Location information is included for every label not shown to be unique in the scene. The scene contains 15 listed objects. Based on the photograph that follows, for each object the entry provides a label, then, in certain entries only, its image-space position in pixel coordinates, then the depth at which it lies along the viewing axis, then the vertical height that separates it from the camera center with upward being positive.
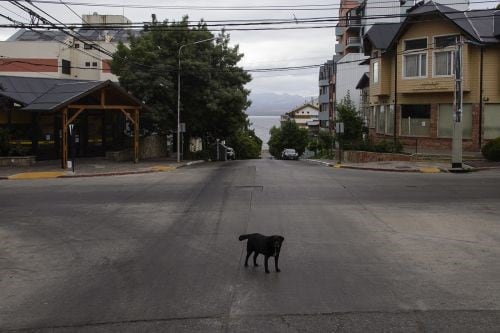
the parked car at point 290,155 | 77.75 -1.96
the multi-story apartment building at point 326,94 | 91.44 +7.15
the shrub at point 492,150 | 31.02 -0.59
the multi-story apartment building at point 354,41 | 76.81 +14.29
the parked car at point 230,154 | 61.02 -1.44
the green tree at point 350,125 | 44.41 +1.02
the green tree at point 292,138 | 100.00 +0.26
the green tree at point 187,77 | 39.22 +4.15
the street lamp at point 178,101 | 37.00 +2.35
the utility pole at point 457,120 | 28.67 +0.87
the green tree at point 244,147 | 77.46 -0.97
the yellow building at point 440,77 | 34.12 +3.55
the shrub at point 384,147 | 36.44 -0.48
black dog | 9.18 -1.60
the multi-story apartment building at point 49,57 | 66.38 +9.42
